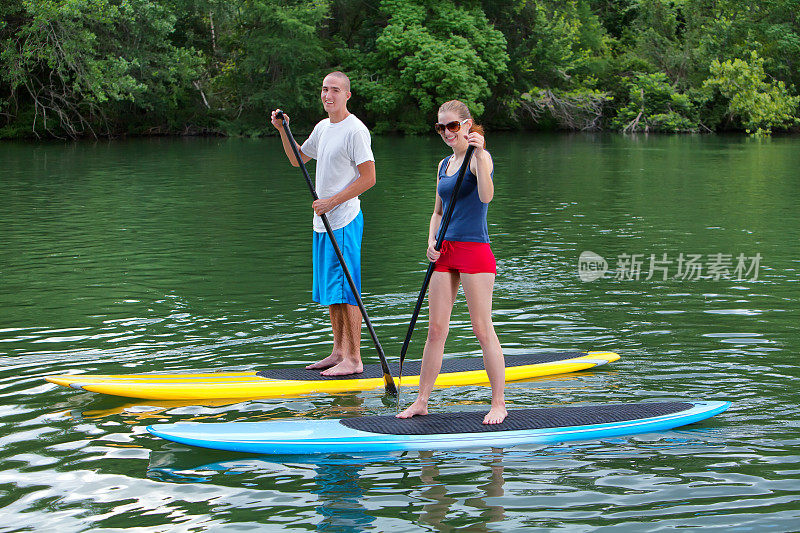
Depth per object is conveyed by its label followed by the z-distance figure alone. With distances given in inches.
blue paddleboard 424.8
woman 428.1
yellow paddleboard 503.5
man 514.9
